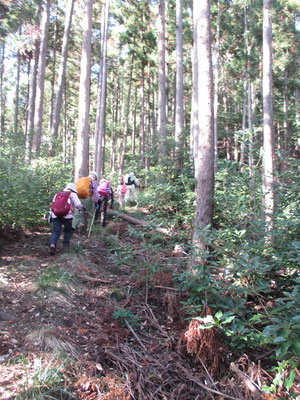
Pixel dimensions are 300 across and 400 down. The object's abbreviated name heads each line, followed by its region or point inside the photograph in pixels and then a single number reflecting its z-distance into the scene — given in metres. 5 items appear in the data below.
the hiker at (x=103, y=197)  8.80
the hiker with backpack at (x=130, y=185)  12.11
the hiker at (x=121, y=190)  12.38
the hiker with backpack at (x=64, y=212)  5.93
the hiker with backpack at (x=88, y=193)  7.62
